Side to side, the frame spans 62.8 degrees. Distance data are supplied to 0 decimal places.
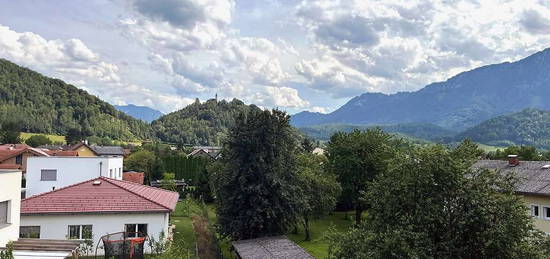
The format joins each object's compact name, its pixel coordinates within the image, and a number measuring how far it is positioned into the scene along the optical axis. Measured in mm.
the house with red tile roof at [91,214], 26203
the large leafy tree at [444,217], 13789
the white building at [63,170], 40375
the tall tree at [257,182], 27344
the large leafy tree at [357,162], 43281
